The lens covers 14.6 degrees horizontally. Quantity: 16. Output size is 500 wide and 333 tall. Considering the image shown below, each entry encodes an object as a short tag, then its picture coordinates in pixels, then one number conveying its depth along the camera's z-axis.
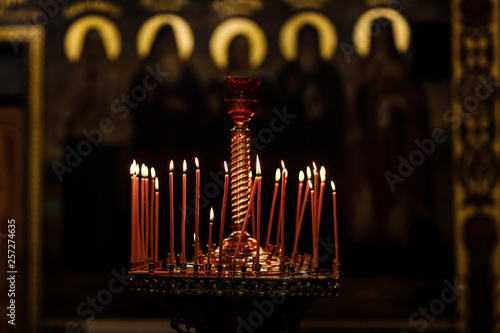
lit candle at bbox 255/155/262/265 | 3.80
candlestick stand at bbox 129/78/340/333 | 3.76
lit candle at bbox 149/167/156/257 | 4.06
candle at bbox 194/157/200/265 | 3.81
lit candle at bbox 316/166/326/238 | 3.90
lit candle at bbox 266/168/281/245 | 3.99
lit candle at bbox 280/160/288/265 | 3.82
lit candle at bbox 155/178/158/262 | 3.96
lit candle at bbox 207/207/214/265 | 3.86
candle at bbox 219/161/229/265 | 3.82
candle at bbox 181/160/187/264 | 3.77
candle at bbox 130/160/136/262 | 3.91
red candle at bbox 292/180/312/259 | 3.97
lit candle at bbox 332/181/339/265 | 3.92
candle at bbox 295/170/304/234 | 4.15
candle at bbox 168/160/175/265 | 3.90
